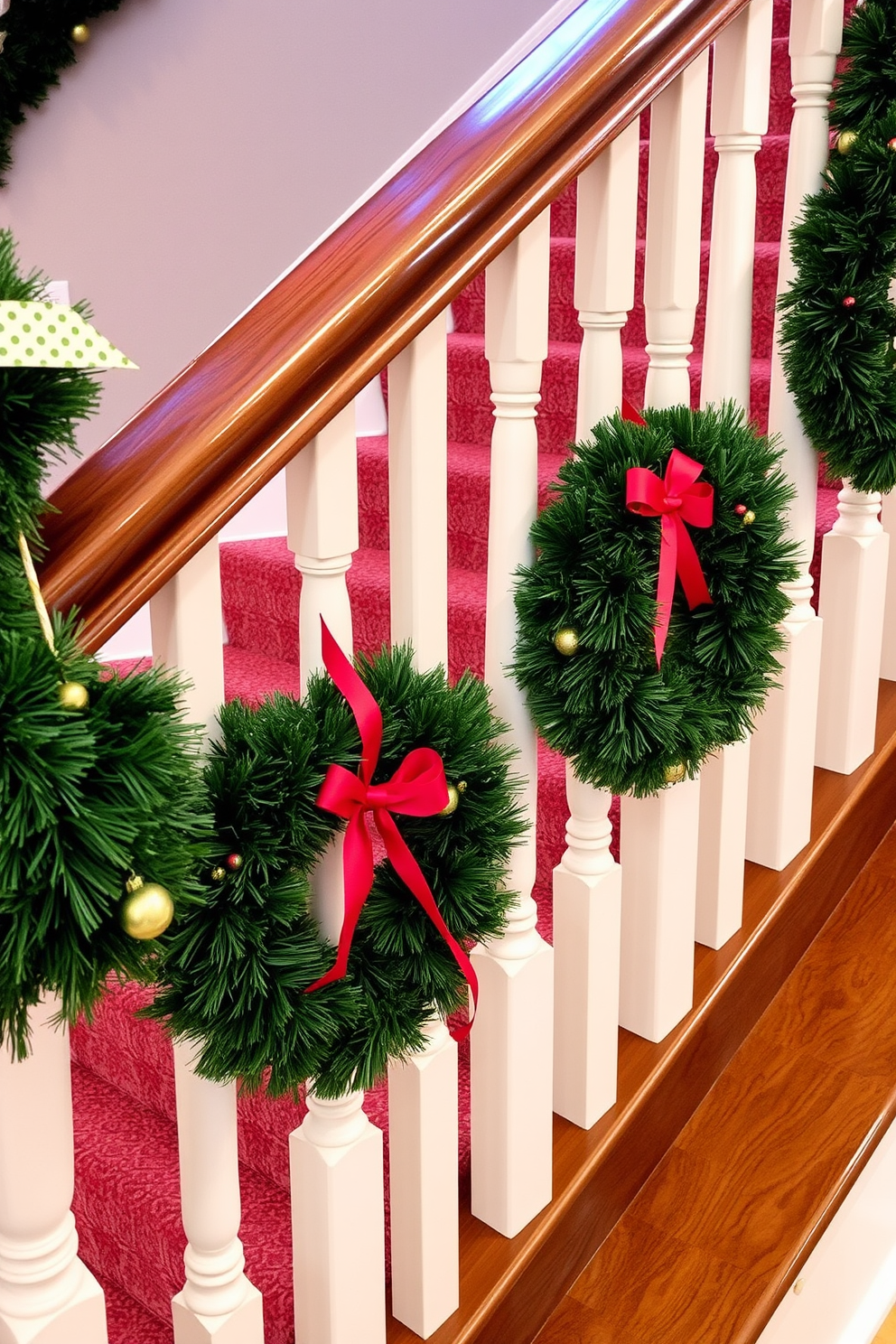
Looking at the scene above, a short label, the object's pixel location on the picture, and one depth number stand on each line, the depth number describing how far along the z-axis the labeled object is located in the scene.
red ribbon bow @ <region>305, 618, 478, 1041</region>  0.87
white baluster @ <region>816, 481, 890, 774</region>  1.52
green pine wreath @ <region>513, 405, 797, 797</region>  1.06
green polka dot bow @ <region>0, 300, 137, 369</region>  0.64
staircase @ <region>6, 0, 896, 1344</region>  1.27
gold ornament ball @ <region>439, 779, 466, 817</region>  0.92
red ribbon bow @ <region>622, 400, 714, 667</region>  1.06
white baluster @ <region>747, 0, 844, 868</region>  1.31
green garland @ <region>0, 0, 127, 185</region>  2.38
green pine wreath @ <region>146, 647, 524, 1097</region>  0.83
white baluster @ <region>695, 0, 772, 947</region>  1.23
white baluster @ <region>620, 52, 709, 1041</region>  1.16
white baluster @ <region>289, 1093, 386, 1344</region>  1.01
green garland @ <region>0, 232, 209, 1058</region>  0.62
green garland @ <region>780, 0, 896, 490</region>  1.26
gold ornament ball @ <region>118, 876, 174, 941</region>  0.66
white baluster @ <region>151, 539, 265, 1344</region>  0.86
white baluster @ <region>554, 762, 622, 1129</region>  1.24
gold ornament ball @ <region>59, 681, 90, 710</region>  0.64
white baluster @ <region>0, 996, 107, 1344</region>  0.80
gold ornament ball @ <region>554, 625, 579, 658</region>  1.05
